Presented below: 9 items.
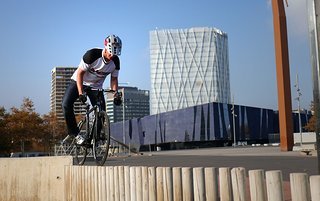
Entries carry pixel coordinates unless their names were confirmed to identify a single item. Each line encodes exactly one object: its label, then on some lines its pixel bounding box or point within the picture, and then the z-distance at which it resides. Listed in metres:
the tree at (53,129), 68.25
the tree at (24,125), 57.22
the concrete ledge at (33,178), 8.16
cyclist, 7.60
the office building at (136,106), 122.62
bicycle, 7.41
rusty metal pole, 27.92
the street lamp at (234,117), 88.81
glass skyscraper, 136.00
